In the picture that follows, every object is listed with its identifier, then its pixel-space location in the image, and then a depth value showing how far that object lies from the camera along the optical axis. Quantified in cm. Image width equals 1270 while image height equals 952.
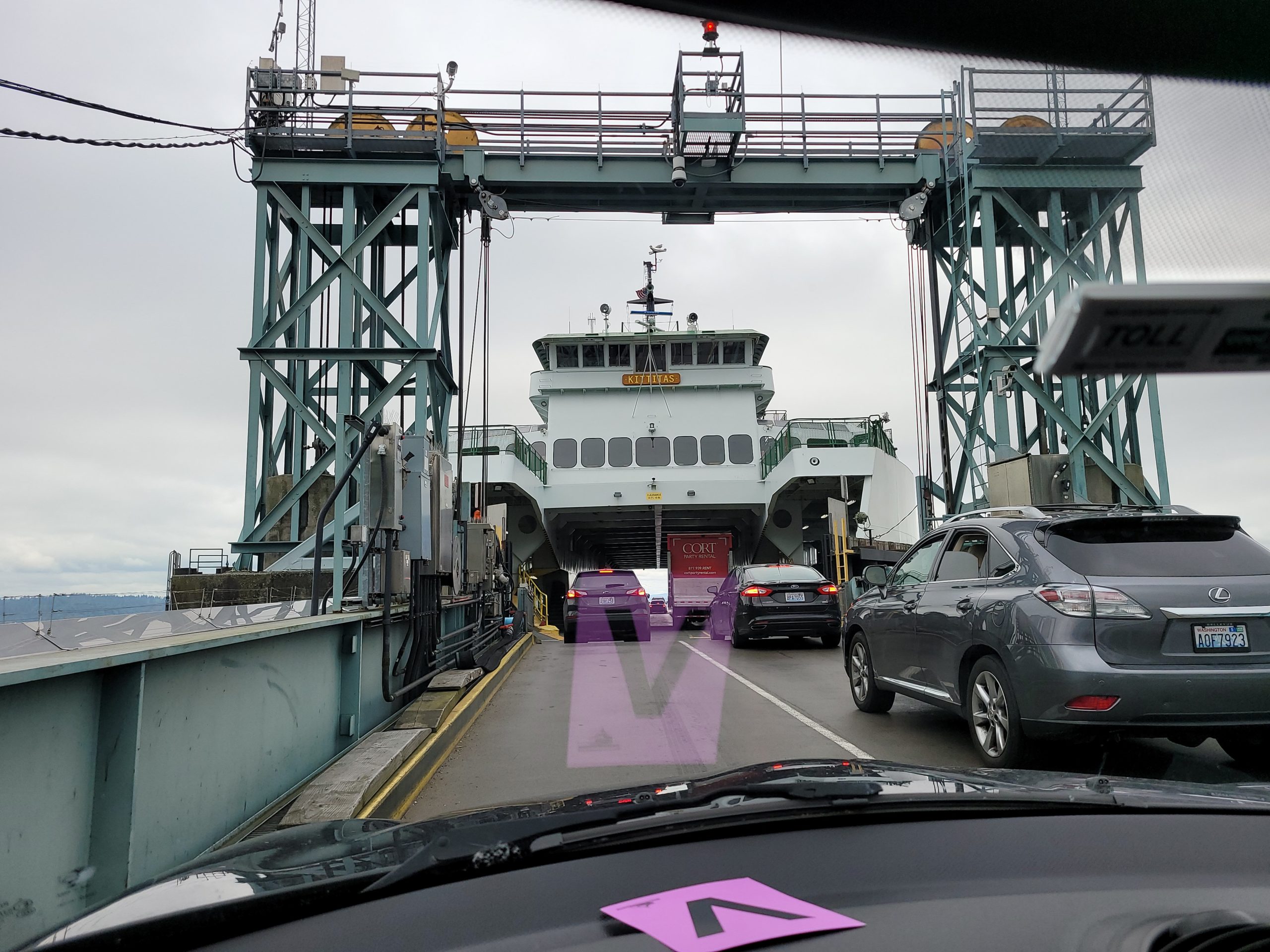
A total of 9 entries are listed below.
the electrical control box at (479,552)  1273
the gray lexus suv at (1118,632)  450
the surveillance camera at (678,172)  1542
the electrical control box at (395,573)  726
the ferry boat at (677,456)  2270
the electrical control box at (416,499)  779
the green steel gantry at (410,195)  1420
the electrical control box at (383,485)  722
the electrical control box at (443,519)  891
